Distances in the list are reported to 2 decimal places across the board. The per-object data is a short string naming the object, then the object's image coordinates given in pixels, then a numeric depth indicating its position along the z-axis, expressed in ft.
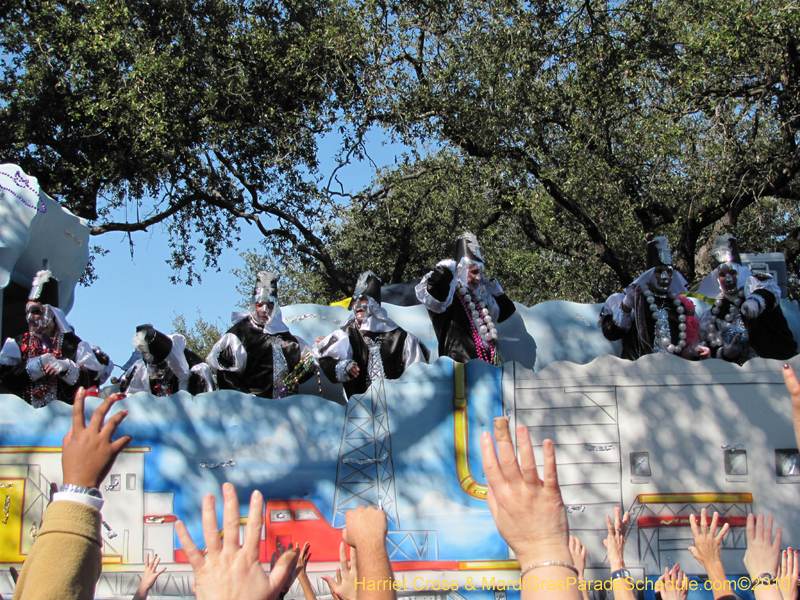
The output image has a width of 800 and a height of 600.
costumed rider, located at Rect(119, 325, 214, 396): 19.21
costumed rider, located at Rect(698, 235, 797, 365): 18.63
